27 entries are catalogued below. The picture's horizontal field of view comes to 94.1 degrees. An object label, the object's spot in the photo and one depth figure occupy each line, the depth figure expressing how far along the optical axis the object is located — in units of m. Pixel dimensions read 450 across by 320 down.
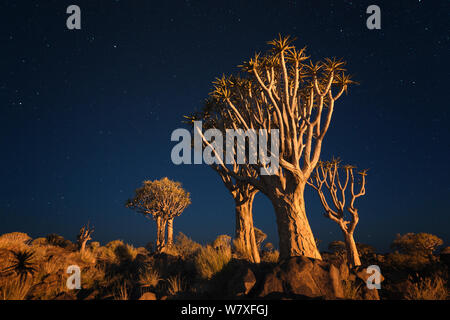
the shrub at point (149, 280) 7.01
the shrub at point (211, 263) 6.77
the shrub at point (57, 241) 17.02
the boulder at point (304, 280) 4.97
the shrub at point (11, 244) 8.57
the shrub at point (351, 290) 5.37
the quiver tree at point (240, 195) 12.01
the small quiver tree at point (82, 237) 12.79
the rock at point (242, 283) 5.11
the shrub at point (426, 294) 5.51
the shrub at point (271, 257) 11.18
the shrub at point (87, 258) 10.38
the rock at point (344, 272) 5.91
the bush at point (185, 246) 13.16
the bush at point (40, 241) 16.79
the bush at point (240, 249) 10.21
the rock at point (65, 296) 5.83
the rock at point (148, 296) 5.16
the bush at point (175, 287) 6.25
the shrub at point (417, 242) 19.48
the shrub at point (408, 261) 10.00
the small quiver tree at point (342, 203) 13.61
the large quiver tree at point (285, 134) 8.91
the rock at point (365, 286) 5.59
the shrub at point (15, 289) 5.61
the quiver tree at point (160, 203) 21.61
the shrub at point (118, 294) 6.79
